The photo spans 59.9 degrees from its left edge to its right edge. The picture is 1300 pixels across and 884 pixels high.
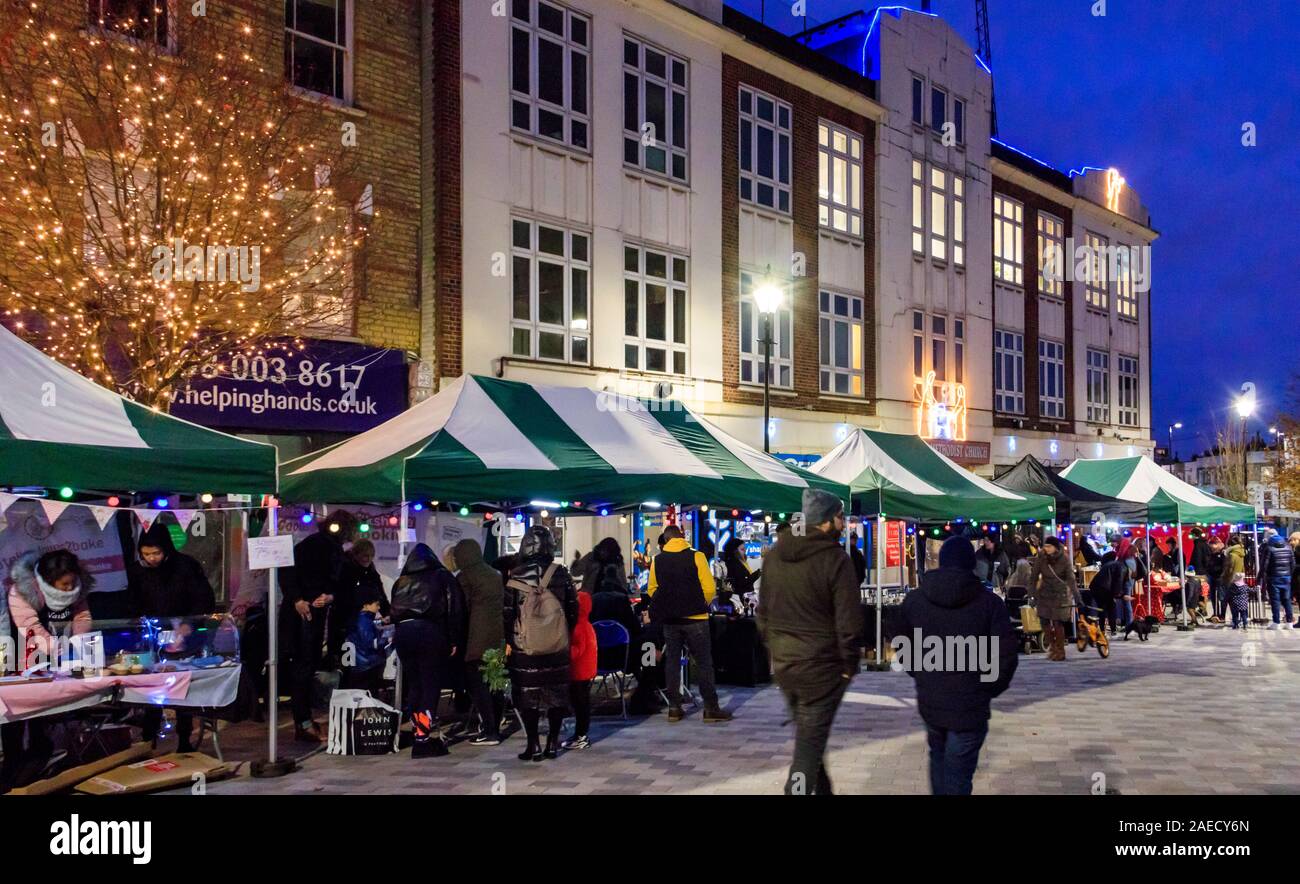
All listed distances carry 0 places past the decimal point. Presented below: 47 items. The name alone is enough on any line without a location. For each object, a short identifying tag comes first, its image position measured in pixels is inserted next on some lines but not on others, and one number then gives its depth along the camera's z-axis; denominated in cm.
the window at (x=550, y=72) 1797
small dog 1878
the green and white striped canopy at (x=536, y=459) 987
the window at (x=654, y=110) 1984
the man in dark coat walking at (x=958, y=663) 559
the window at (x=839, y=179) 2411
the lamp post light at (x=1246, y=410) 3609
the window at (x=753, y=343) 2202
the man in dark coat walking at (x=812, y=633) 627
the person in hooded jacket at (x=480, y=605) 942
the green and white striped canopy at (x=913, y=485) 1448
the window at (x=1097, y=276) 3400
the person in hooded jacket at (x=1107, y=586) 1697
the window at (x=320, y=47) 1531
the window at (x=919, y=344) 2648
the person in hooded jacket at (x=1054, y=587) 1560
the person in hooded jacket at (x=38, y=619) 759
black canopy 1838
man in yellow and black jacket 1028
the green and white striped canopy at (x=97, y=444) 721
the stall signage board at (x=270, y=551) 840
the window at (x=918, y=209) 2669
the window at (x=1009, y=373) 2969
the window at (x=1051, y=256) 3178
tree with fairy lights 1100
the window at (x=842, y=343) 2398
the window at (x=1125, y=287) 3547
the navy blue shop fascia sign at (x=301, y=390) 1372
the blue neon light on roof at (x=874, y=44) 2547
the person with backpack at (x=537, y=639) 871
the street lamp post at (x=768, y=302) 1733
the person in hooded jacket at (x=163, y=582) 892
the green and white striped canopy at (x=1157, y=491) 2000
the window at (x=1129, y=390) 3534
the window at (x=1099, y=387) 3383
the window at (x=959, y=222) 2792
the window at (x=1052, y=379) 3156
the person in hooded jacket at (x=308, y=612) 979
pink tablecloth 710
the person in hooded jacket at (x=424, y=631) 886
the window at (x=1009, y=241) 3003
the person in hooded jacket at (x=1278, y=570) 2127
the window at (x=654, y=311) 1981
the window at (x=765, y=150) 2220
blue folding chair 1068
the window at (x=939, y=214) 2728
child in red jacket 925
